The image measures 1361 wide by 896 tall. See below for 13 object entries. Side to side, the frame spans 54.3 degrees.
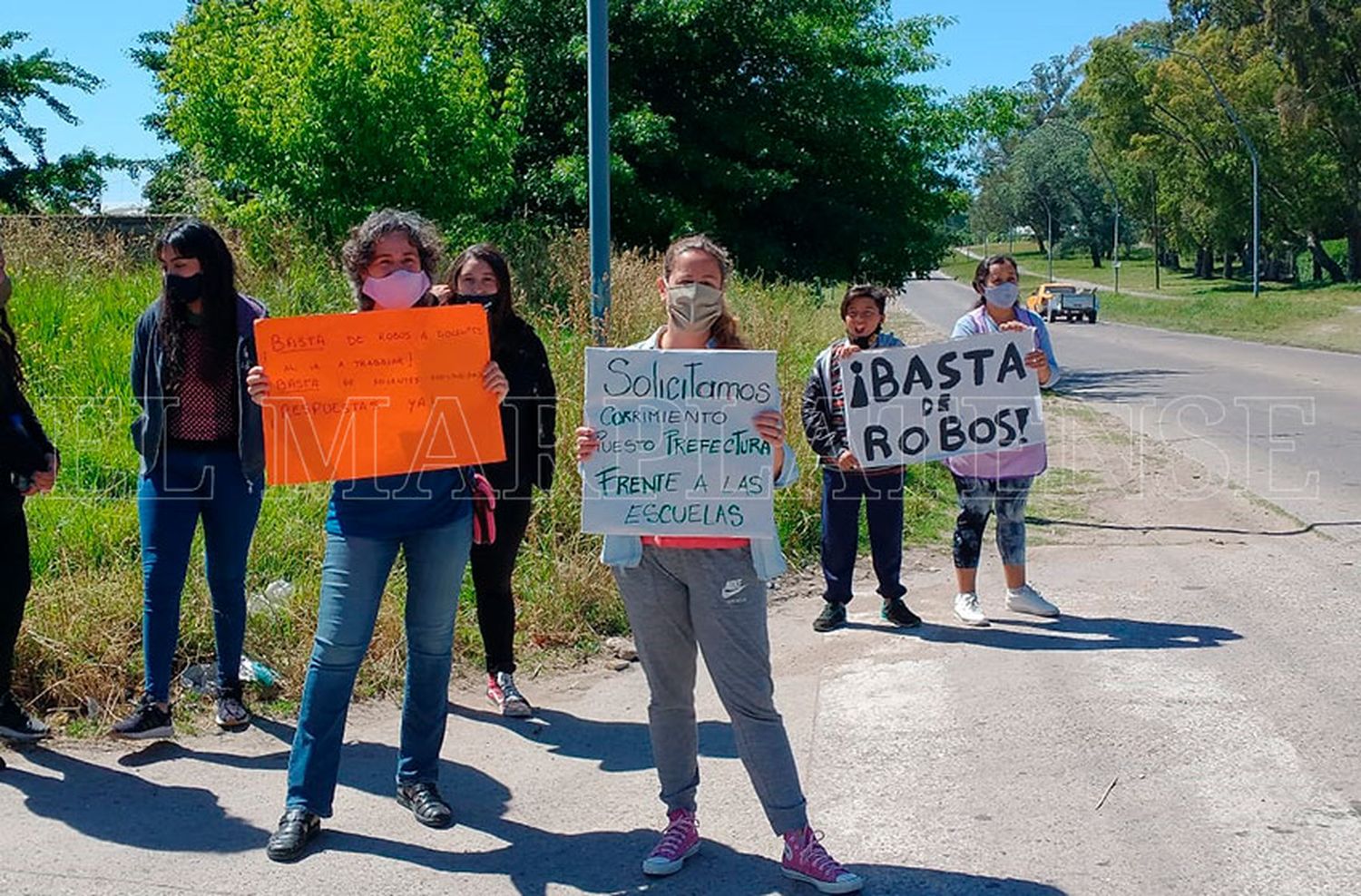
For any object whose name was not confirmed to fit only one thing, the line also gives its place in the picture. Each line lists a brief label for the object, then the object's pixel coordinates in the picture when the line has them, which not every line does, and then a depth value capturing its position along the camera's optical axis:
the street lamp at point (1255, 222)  44.03
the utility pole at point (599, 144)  8.06
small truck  46.84
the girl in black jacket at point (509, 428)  5.45
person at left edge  4.95
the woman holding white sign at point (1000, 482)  6.75
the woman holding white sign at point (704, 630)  3.88
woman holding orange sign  4.17
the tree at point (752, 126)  15.03
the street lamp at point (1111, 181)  65.44
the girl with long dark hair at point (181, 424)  5.02
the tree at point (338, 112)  11.02
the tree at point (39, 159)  19.73
